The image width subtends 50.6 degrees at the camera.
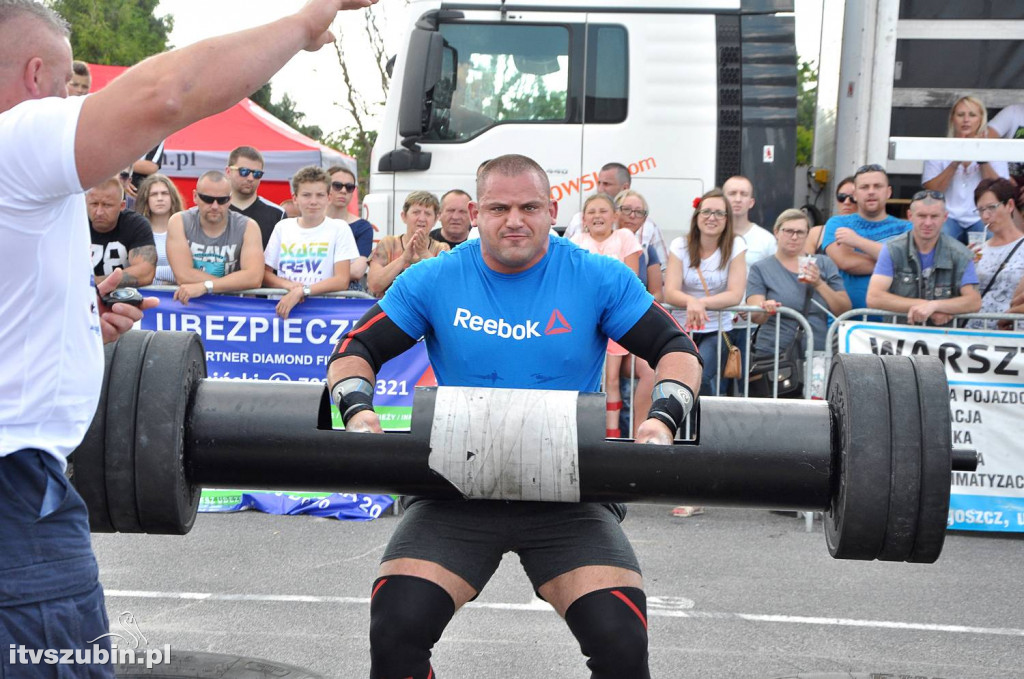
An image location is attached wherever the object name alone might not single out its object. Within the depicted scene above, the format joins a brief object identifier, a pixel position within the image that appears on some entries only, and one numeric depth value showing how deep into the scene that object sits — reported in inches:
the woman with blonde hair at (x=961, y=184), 313.0
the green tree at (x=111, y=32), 1100.5
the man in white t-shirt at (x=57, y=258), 74.8
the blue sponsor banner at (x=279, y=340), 271.3
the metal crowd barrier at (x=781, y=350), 265.4
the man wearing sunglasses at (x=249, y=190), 308.5
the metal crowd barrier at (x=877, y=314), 258.5
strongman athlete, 119.1
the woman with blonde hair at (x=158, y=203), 312.8
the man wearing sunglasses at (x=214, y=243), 280.4
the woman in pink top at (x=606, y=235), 286.0
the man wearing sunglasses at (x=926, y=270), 262.6
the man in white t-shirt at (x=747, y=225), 310.0
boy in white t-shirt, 287.1
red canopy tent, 512.1
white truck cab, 342.6
